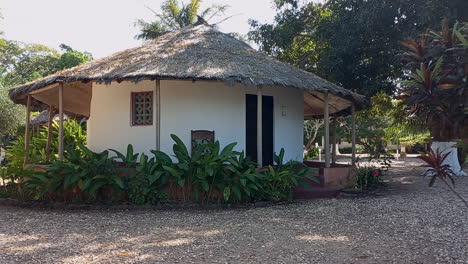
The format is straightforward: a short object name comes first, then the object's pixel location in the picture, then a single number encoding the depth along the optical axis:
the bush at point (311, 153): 24.00
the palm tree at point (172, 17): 26.28
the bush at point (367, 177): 10.34
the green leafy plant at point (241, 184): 8.14
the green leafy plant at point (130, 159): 8.75
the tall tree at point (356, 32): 12.80
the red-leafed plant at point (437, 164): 3.91
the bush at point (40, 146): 10.39
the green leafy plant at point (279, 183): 8.61
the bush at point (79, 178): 8.12
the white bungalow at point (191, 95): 8.96
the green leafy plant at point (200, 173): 8.09
